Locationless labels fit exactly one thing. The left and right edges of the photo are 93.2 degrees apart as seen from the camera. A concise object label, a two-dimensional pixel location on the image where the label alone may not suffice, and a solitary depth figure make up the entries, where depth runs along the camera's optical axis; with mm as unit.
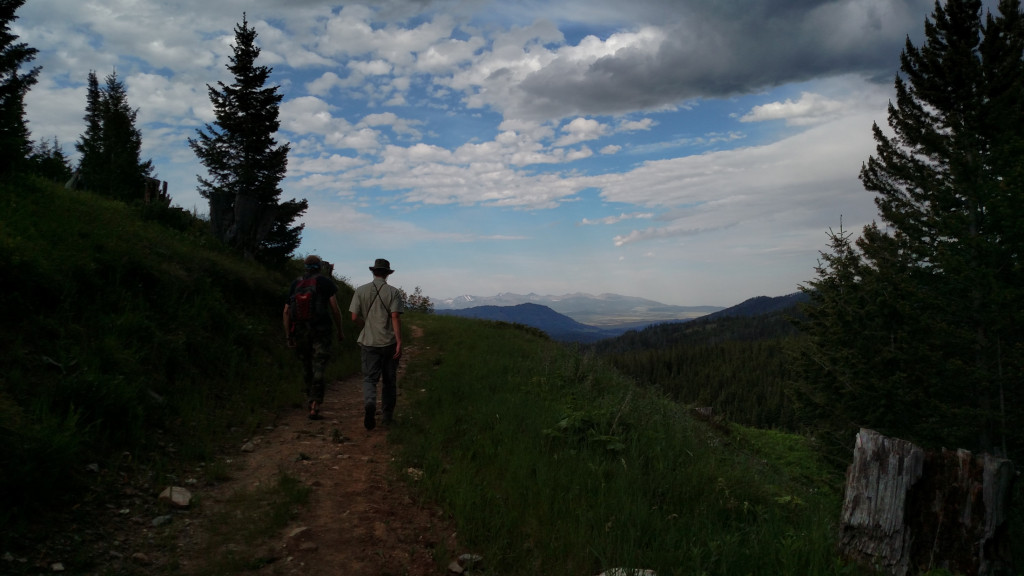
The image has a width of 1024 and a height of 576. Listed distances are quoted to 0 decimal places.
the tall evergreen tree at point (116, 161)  27409
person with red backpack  8133
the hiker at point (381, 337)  7633
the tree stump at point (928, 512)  3336
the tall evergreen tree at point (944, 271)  19078
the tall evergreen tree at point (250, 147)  17020
